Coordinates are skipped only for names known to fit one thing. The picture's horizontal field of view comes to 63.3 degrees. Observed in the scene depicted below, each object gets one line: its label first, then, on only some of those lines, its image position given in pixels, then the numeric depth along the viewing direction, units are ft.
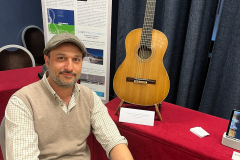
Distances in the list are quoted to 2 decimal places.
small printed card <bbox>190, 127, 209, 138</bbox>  3.77
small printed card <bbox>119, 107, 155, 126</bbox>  4.05
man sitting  2.60
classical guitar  4.08
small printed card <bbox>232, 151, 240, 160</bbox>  3.23
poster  6.03
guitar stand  4.14
